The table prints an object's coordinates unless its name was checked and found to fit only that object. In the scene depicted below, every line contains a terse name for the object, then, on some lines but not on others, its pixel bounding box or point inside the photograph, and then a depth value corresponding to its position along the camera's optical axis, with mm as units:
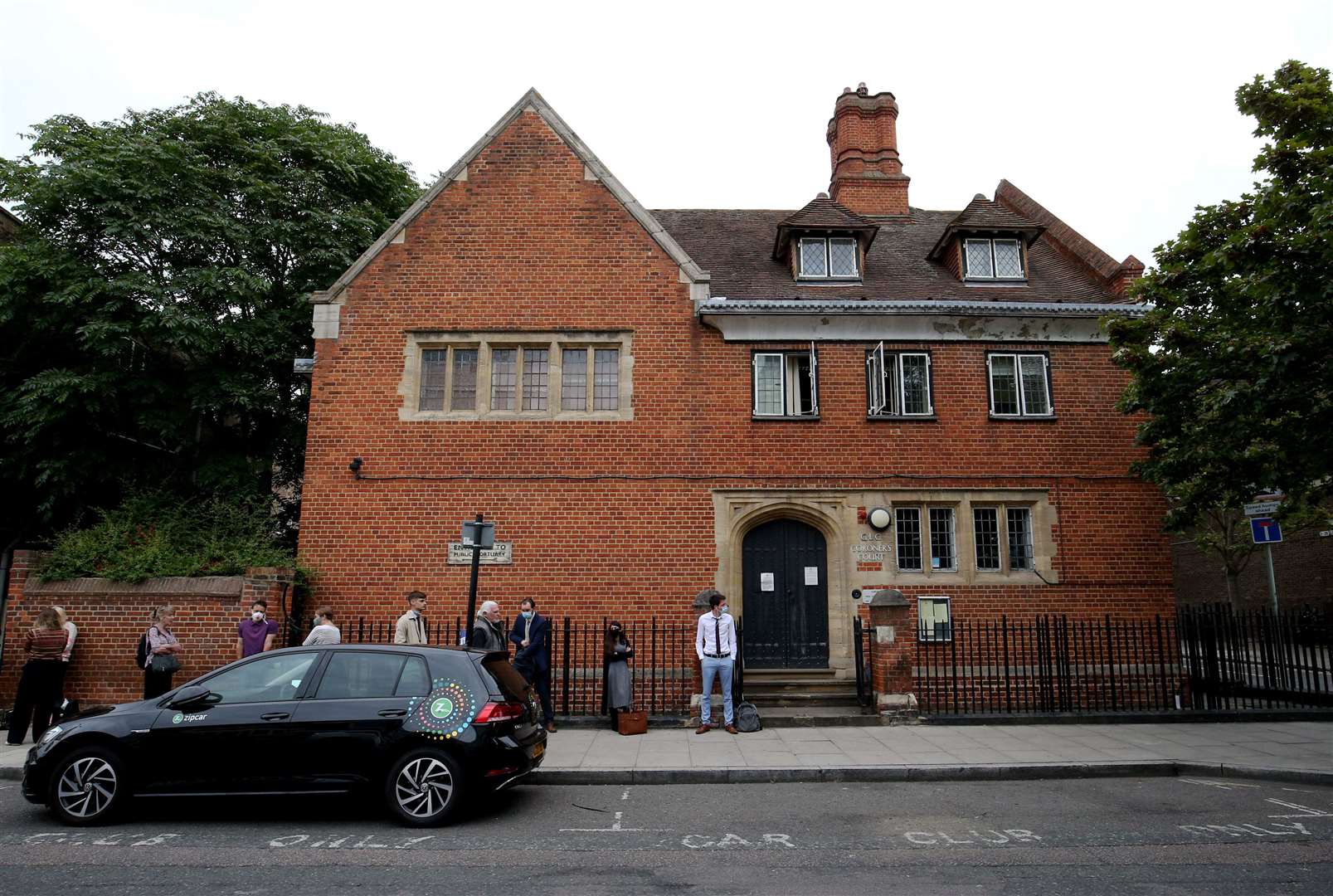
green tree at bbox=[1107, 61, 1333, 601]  9172
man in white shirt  11258
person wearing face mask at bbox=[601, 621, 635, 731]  11195
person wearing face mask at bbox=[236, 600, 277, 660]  11289
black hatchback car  6812
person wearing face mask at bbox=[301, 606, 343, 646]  10141
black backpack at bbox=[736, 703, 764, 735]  11148
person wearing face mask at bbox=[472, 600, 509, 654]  10219
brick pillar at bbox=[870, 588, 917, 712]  11656
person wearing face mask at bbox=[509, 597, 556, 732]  11023
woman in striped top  10266
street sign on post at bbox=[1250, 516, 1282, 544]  13219
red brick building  13641
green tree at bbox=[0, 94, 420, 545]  14617
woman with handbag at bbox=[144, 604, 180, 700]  10312
